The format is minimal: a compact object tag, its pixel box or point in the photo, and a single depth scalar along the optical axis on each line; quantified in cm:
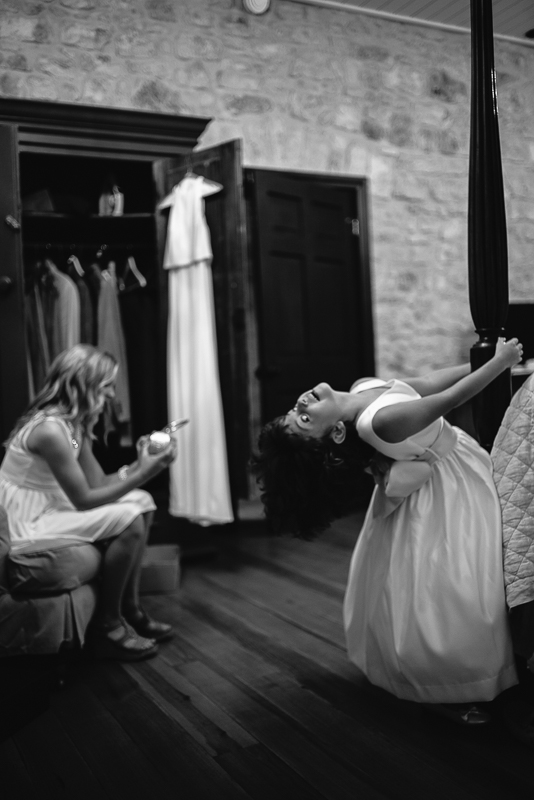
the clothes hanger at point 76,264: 387
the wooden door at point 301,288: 442
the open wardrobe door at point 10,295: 333
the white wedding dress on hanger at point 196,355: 363
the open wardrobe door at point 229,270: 359
